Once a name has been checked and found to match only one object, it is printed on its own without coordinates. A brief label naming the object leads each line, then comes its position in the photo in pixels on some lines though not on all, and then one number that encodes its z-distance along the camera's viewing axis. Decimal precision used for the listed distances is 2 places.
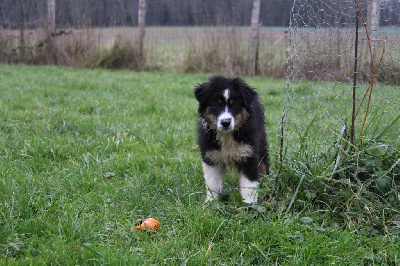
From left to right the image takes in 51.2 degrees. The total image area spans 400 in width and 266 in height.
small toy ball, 2.79
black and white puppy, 3.39
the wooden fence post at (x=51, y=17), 12.18
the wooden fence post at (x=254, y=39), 11.50
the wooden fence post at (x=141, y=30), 12.40
